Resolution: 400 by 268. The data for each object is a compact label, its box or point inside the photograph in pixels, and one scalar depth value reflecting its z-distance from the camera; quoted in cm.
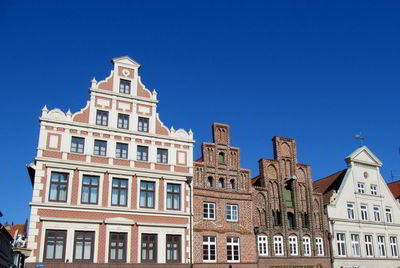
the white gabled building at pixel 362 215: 3897
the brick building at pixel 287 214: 3509
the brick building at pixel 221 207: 3241
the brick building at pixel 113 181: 2833
